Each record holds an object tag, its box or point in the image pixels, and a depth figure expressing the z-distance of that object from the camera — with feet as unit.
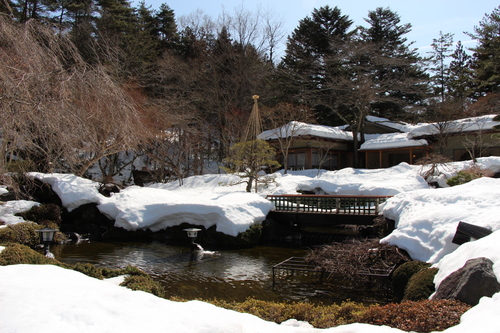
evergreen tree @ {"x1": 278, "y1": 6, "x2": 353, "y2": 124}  110.63
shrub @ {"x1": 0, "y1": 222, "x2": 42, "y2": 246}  38.29
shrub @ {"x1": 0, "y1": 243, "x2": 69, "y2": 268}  19.57
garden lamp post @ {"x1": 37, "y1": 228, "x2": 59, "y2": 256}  31.17
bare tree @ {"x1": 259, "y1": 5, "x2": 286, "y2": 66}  116.92
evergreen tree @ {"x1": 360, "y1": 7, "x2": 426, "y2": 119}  99.55
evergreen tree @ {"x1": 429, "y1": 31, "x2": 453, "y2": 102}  130.31
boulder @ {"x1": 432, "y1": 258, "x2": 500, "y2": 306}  14.76
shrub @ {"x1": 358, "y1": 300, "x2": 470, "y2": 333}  12.87
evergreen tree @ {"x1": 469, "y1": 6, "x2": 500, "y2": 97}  67.21
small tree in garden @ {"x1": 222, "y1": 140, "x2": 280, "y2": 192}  63.26
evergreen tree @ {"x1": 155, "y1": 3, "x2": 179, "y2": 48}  118.75
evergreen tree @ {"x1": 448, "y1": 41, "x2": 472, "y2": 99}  104.69
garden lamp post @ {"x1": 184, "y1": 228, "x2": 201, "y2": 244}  41.22
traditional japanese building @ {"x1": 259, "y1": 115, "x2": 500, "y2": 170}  78.69
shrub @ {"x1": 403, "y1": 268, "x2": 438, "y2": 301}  19.25
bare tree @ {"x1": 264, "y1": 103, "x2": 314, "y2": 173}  90.07
